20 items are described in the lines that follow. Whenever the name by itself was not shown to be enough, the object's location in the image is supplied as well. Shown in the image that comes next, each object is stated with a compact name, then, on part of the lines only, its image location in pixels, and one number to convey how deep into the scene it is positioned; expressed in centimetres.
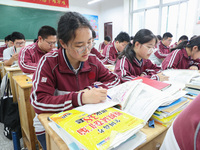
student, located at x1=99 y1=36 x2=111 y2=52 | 551
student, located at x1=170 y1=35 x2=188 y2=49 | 402
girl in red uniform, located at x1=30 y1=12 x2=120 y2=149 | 78
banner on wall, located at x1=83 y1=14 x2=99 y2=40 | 672
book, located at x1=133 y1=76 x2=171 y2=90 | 84
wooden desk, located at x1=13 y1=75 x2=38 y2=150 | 134
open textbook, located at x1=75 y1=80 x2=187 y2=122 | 64
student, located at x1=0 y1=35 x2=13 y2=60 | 390
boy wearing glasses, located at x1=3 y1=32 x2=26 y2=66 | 241
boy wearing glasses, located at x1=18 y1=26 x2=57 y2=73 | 190
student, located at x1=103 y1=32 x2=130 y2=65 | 288
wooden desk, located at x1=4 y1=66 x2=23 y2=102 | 200
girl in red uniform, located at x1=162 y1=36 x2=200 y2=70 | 183
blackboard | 453
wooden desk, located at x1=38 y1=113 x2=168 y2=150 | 52
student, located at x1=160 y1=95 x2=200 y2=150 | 32
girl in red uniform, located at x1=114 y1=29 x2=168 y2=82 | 141
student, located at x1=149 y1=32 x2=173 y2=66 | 378
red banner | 507
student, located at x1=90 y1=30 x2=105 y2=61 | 273
